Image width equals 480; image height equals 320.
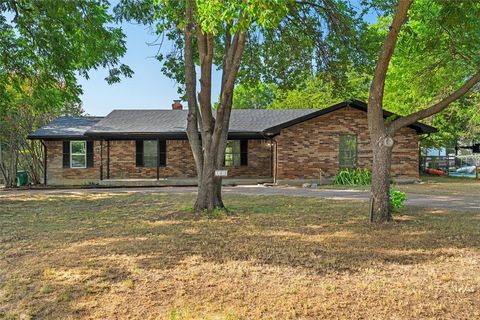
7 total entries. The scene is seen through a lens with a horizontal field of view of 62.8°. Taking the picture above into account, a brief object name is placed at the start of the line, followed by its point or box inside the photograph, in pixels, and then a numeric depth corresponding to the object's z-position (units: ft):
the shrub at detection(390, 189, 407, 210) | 28.32
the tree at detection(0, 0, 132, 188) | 33.65
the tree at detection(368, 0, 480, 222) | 25.00
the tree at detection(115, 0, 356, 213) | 29.58
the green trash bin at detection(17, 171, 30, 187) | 68.49
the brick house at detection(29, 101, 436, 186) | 60.29
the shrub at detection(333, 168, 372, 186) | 56.85
